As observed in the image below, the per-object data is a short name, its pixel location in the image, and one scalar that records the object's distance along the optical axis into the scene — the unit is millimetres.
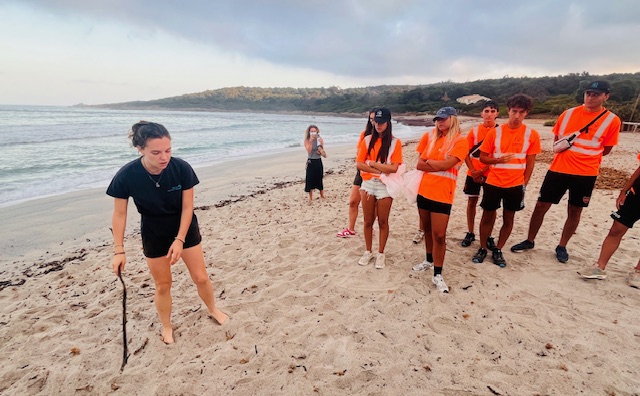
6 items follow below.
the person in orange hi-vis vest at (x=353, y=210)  4859
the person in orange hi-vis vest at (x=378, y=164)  3506
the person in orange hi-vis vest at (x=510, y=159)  3498
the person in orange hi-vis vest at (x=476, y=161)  3934
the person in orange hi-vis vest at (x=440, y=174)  3125
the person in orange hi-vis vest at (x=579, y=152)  3529
